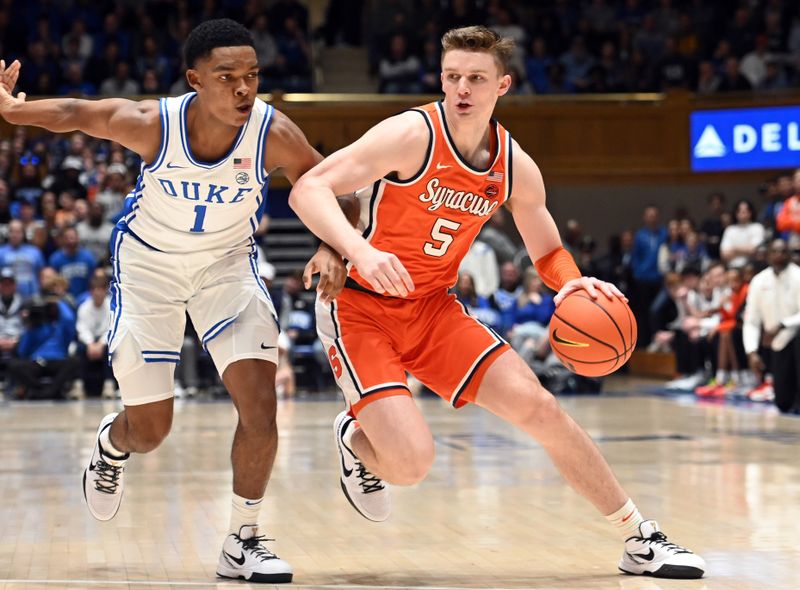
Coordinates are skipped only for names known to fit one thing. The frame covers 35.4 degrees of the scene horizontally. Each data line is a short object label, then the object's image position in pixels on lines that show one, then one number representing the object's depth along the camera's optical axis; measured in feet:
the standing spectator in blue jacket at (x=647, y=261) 56.29
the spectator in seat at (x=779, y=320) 37.24
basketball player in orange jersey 14.93
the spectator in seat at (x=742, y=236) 49.14
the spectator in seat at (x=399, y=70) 62.13
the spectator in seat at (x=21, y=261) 46.19
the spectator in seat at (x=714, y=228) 53.67
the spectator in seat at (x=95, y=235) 48.48
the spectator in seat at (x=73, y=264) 47.11
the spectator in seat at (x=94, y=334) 44.11
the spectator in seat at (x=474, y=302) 44.60
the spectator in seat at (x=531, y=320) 45.98
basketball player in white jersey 15.44
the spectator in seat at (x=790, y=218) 44.32
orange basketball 14.89
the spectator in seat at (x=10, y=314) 45.21
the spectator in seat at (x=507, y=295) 47.93
